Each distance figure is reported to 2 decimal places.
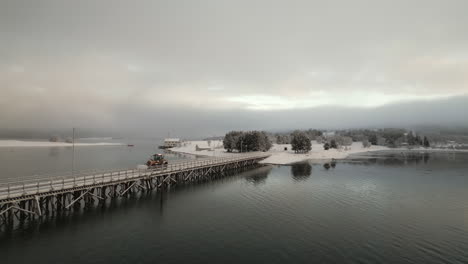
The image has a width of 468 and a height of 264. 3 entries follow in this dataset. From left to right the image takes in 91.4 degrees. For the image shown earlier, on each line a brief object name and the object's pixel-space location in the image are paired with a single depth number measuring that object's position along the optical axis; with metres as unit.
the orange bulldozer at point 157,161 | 45.53
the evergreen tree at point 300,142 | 118.31
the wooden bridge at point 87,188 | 24.67
